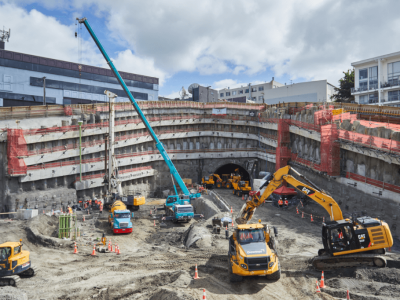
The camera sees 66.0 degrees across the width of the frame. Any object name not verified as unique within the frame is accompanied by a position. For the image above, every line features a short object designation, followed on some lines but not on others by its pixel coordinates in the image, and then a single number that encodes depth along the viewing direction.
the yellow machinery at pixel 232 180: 40.50
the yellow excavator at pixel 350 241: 13.35
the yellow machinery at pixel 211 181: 42.84
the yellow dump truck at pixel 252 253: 12.16
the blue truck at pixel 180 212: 27.81
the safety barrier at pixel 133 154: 32.54
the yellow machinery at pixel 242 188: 36.62
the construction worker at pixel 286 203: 30.07
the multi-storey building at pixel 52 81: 44.04
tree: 57.12
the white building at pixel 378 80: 44.78
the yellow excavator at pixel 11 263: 14.02
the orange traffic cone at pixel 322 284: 12.23
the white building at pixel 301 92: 62.34
